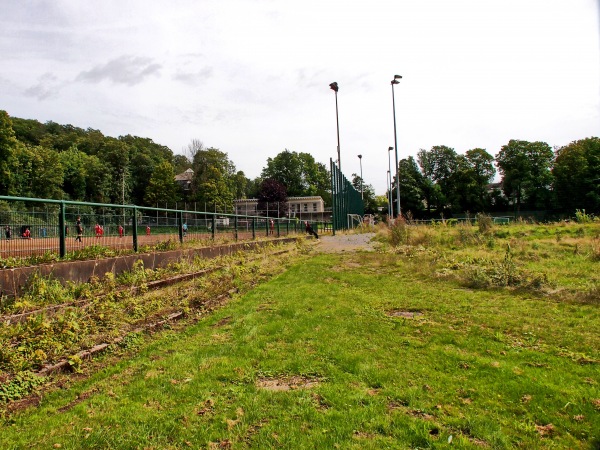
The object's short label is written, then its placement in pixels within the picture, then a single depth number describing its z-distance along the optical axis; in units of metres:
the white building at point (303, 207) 90.38
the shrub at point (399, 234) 18.47
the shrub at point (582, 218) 21.94
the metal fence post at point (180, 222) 12.04
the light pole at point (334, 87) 34.22
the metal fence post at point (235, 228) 16.32
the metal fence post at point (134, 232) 9.58
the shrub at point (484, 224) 18.95
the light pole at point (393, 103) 38.54
